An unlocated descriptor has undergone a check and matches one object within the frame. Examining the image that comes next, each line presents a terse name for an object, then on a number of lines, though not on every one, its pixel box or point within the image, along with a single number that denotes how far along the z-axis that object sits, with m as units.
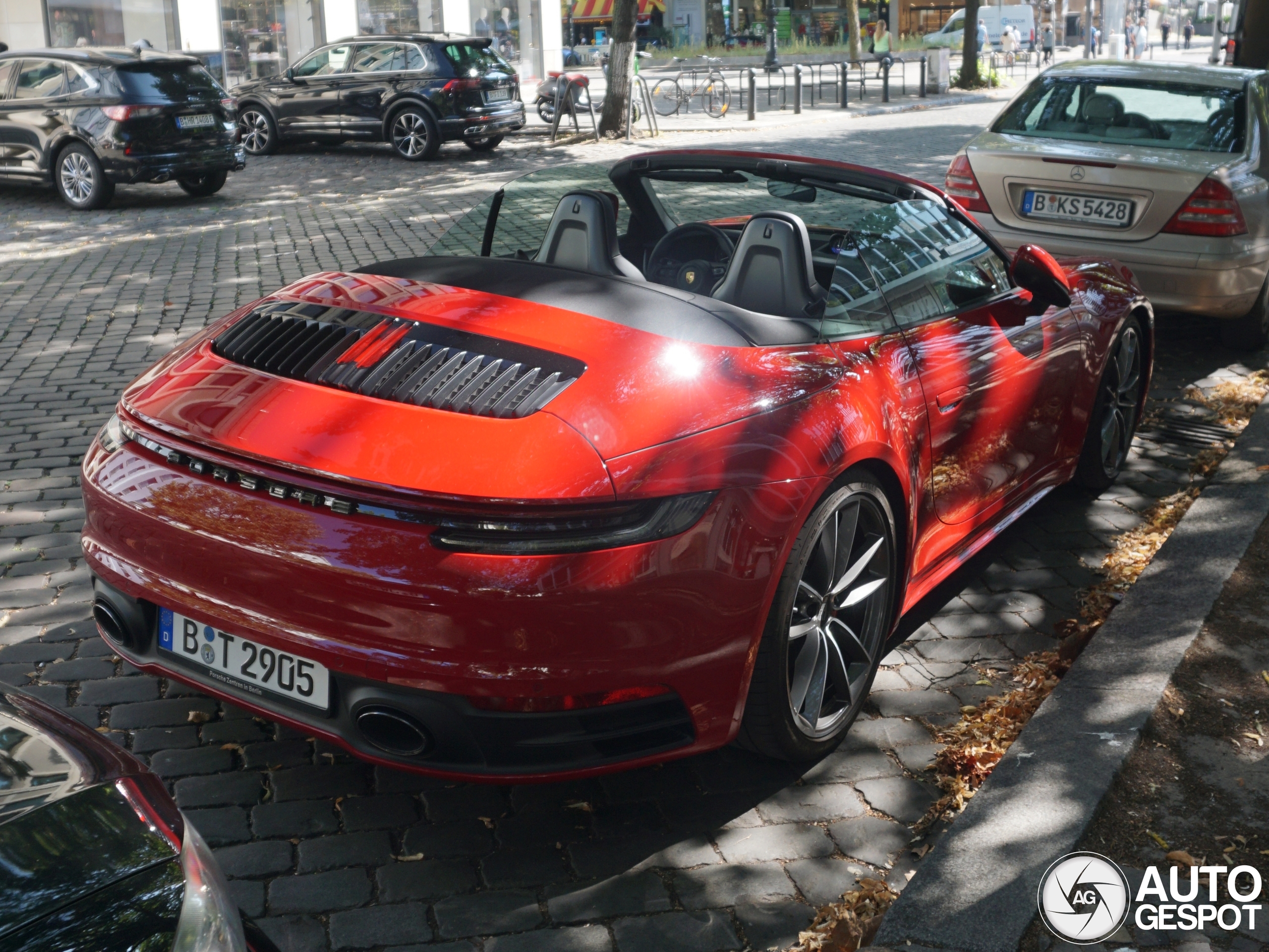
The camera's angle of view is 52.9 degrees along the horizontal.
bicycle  24.66
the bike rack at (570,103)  20.30
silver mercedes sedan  7.00
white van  49.34
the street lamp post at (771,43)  35.19
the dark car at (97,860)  1.70
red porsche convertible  2.69
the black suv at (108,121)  13.48
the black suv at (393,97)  17.86
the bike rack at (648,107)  20.98
